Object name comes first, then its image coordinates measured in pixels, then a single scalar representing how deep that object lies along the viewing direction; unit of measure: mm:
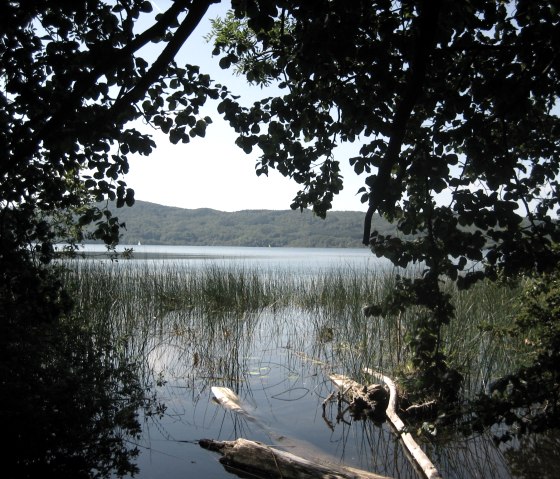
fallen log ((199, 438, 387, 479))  2851
